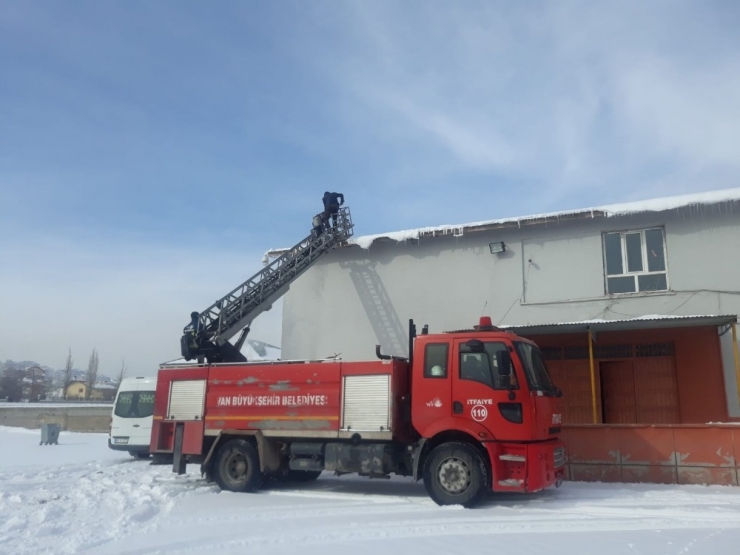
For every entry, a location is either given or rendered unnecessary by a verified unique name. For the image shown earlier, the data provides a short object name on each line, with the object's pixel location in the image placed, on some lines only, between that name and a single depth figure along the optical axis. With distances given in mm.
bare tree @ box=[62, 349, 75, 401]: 86119
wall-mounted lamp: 16266
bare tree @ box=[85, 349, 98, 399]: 88625
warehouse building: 14117
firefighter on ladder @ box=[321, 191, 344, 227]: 17609
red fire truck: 8945
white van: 16062
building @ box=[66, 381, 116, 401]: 97375
